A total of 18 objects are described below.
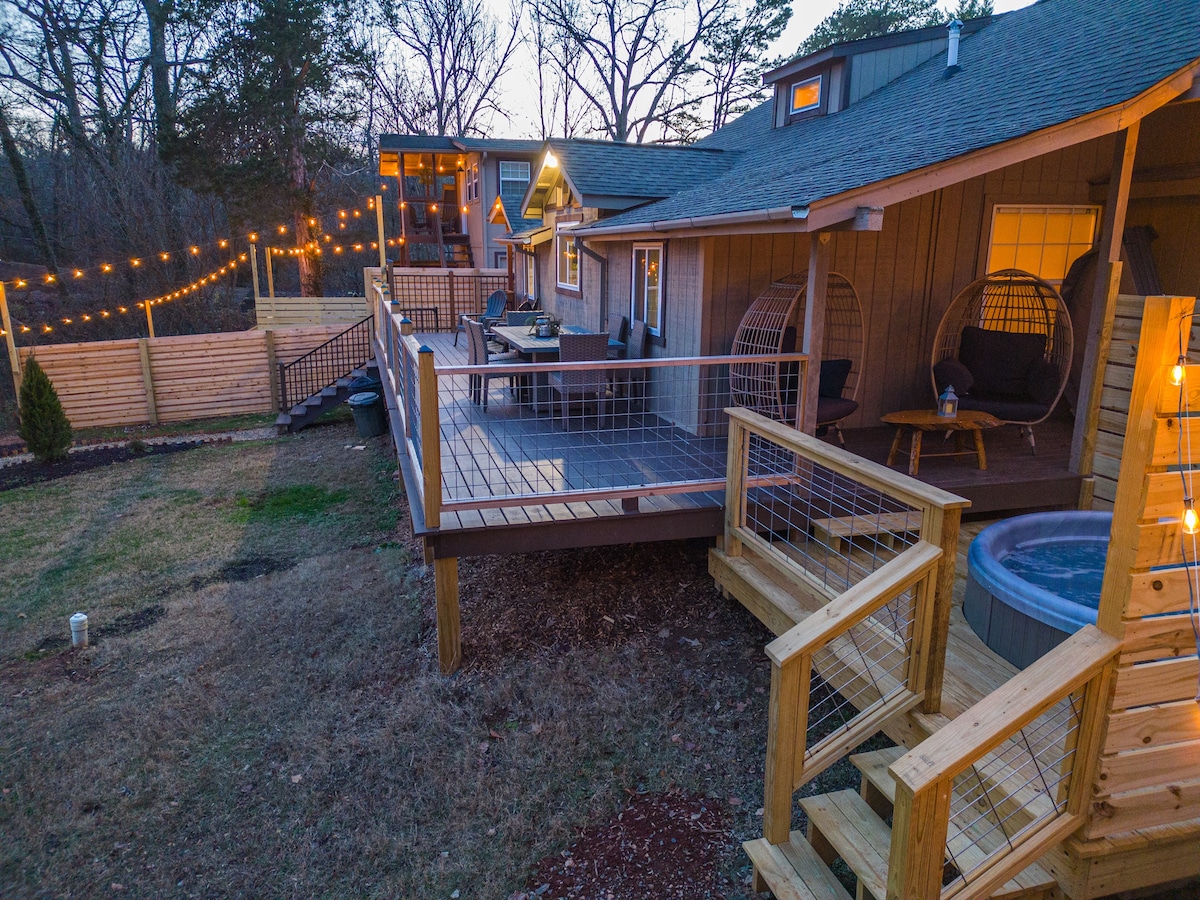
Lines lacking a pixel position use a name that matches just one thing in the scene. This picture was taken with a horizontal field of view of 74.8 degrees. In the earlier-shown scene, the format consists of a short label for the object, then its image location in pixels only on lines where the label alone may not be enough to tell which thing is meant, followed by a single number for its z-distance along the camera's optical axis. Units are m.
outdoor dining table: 8.41
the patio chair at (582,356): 7.51
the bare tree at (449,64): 25.89
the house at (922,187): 4.80
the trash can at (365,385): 13.84
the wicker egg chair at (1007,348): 6.27
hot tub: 3.48
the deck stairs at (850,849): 2.79
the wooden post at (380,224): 14.48
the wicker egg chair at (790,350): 5.99
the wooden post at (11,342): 11.74
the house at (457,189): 18.95
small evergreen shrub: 11.53
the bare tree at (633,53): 24.56
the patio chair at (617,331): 8.77
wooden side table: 5.66
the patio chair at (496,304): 15.30
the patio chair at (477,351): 8.68
